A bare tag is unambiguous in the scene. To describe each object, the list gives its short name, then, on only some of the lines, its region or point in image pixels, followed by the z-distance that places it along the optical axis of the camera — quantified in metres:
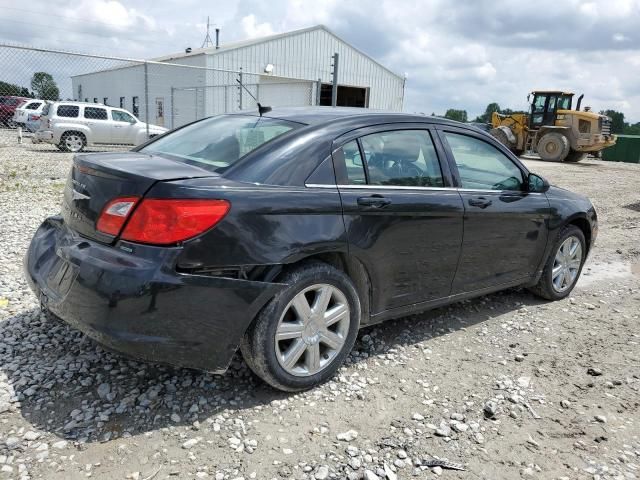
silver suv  16.34
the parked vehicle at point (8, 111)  21.74
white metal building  22.48
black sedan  2.44
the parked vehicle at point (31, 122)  21.29
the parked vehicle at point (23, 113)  22.34
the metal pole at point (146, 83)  11.66
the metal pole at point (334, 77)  11.80
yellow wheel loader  22.09
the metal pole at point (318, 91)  14.21
